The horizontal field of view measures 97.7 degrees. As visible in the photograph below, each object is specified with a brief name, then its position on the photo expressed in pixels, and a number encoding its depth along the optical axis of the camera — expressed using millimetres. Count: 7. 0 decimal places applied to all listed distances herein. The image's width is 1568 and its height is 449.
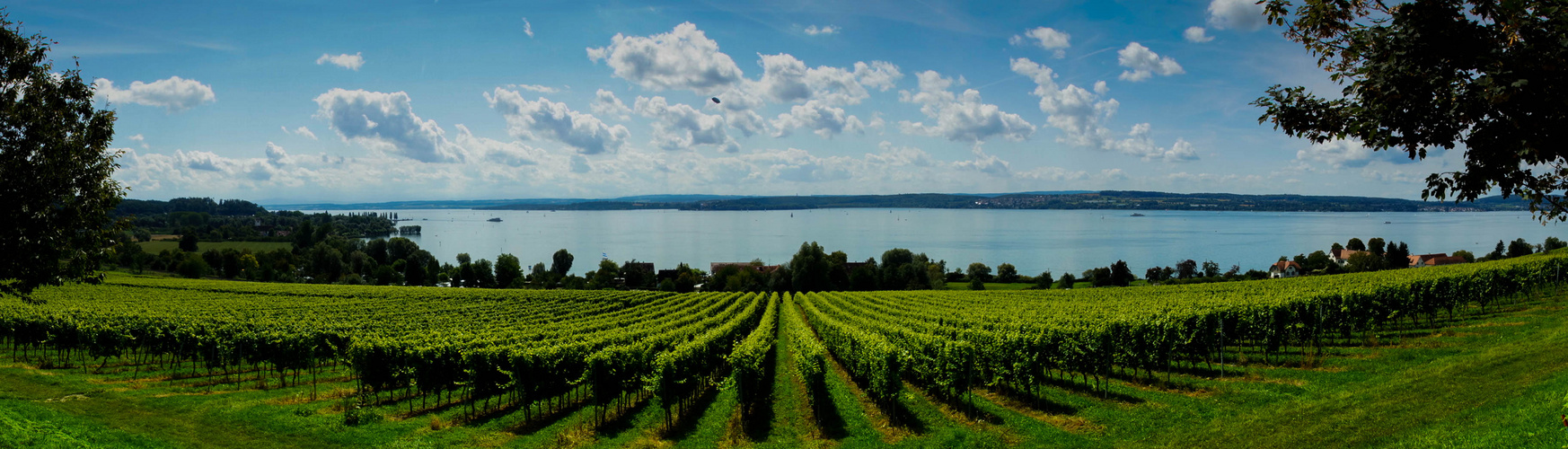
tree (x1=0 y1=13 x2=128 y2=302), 11852
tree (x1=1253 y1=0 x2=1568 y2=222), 5785
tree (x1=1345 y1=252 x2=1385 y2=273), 69812
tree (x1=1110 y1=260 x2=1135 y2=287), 74938
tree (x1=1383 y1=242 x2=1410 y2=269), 72625
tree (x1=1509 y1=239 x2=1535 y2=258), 77688
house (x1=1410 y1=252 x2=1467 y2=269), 75750
